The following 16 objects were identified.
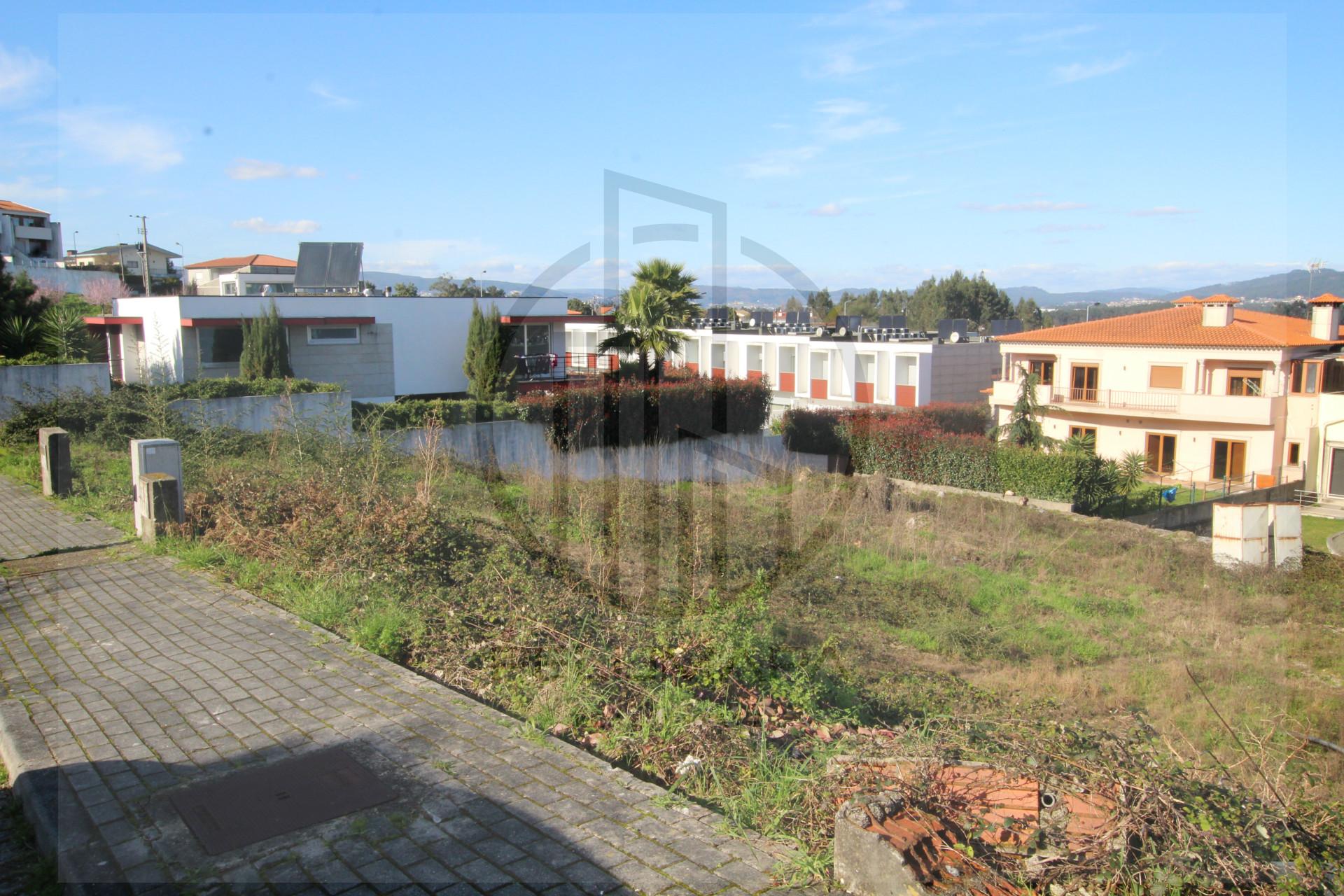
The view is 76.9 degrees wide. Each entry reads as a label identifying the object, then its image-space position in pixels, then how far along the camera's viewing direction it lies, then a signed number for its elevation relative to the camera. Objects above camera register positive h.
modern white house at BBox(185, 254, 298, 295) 28.58 +4.31
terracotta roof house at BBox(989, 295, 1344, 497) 27.27 -1.04
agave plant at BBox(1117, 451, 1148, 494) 21.95 -2.99
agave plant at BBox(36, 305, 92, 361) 19.39 +0.82
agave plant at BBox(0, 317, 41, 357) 20.06 +0.74
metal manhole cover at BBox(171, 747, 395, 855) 3.56 -1.94
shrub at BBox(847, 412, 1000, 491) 22.20 -2.45
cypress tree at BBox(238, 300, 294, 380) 19.36 +0.39
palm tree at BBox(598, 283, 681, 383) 20.03 +0.91
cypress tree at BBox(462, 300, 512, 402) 20.81 +0.20
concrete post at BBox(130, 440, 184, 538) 8.80 -0.95
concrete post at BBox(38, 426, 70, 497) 11.07 -1.18
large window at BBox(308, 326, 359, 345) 21.44 +0.78
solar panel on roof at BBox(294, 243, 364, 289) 24.03 +2.89
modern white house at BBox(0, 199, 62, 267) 55.93 +9.53
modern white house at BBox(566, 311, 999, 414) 32.25 -0.02
